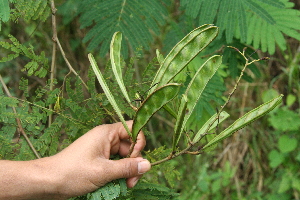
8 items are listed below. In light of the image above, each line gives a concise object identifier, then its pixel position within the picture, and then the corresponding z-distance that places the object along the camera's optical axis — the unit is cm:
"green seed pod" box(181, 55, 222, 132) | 97
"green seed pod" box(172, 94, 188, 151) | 79
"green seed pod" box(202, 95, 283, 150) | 84
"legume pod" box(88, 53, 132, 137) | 97
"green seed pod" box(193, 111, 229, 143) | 97
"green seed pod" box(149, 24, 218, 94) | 94
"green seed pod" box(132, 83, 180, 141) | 80
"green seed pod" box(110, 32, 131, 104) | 99
